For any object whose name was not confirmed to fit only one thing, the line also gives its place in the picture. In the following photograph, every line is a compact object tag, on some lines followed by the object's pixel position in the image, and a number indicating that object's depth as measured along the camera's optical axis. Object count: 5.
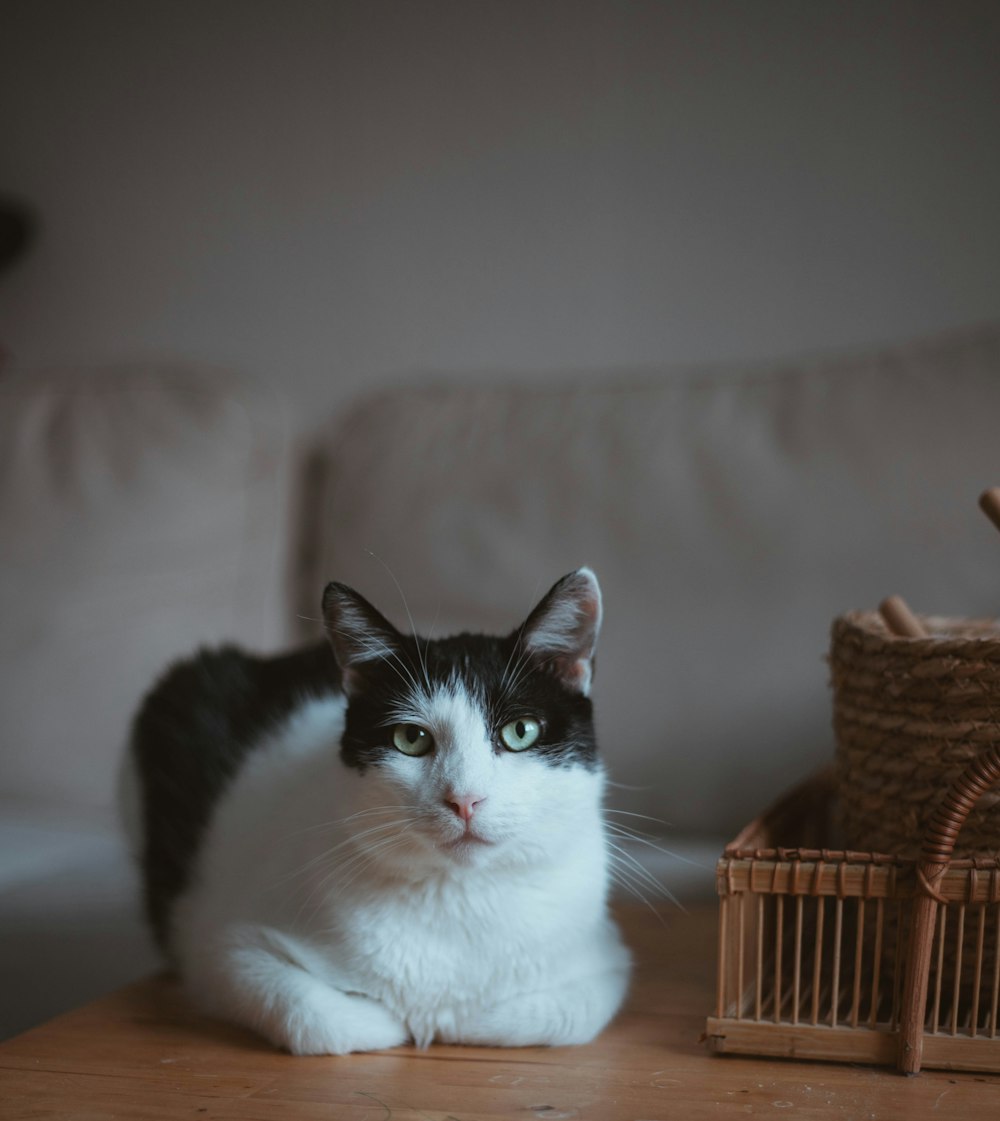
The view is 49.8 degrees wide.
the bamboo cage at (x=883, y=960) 0.79
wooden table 0.74
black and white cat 0.84
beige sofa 1.33
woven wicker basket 0.80
